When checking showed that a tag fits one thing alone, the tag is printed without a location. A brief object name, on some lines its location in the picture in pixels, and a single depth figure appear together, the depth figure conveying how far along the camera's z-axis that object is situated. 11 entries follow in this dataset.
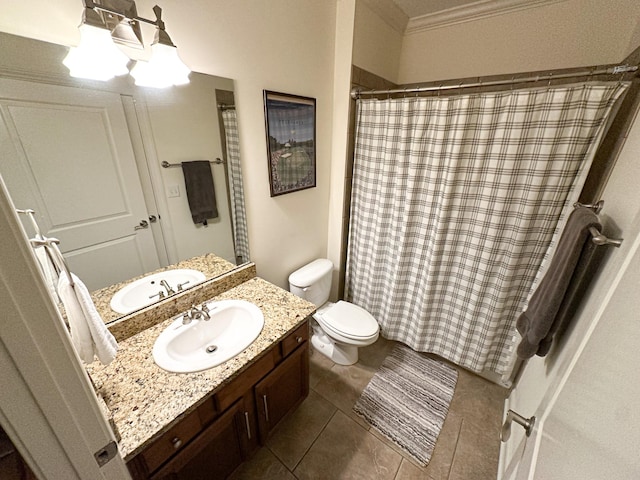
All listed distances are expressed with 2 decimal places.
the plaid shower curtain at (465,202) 1.21
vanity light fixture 0.78
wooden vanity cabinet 0.85
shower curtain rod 1.02
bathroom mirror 0.77
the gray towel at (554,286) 0.89
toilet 1.71
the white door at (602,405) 0.36
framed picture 1.43
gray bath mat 1.45
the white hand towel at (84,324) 0.70
